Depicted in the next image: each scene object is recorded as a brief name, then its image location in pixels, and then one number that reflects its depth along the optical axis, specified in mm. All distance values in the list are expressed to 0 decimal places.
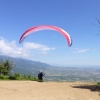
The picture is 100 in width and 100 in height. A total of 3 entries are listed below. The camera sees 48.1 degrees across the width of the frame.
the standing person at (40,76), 18639
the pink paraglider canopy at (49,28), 12547
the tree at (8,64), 40666
